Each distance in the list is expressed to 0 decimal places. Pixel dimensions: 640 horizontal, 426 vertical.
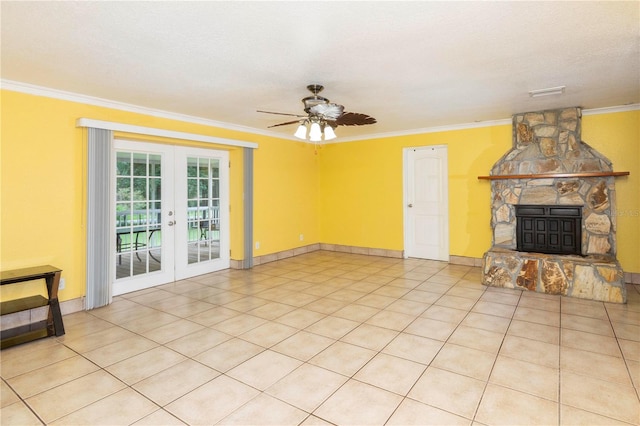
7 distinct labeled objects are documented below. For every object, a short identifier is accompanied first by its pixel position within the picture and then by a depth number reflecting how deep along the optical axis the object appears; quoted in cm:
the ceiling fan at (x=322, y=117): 350
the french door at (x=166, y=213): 466
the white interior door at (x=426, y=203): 636
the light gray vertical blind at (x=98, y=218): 401
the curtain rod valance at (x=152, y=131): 397
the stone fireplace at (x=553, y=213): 439
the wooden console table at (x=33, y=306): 315
